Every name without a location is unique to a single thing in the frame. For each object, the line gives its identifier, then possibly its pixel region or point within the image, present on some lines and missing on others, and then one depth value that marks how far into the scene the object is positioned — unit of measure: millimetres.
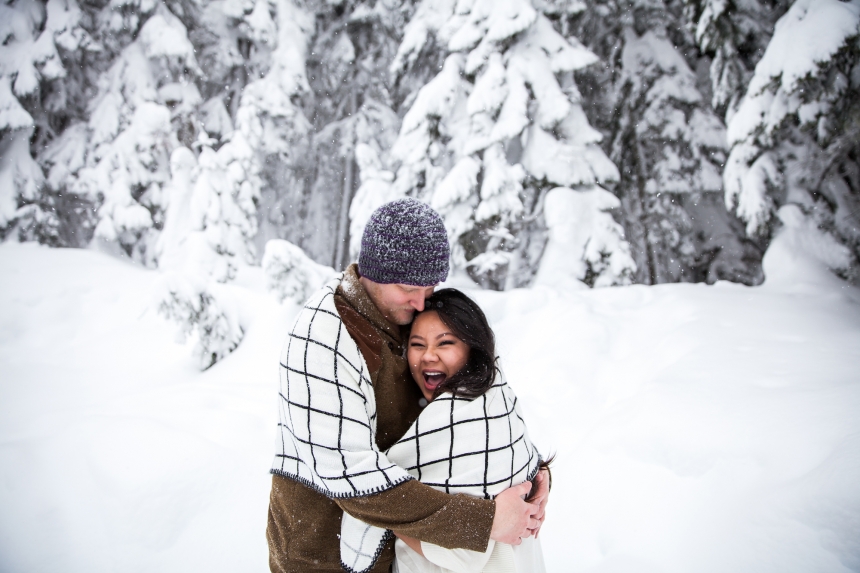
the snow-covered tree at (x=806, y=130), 4883
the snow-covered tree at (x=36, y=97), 11992
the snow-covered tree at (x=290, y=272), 7219
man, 1563
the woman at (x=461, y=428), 1784
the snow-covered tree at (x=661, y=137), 10492
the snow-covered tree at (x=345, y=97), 15305
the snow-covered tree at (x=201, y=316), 7018
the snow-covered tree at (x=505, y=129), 7938
